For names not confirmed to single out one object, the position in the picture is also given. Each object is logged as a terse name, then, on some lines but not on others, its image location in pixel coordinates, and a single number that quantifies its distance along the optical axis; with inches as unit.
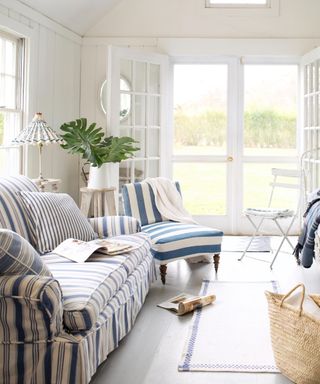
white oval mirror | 238.7
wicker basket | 99.3
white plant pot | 217.0
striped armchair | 170.2
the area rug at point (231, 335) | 112.2
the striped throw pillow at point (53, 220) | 131.9
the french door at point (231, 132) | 266.5
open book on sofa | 125.3
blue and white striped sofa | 90.4
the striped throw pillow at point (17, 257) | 91.0
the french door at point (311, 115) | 235.9
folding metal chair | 200.7
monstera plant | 211.3
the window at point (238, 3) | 257.4
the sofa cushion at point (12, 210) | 123.5
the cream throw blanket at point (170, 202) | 196.9
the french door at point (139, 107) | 233.6
